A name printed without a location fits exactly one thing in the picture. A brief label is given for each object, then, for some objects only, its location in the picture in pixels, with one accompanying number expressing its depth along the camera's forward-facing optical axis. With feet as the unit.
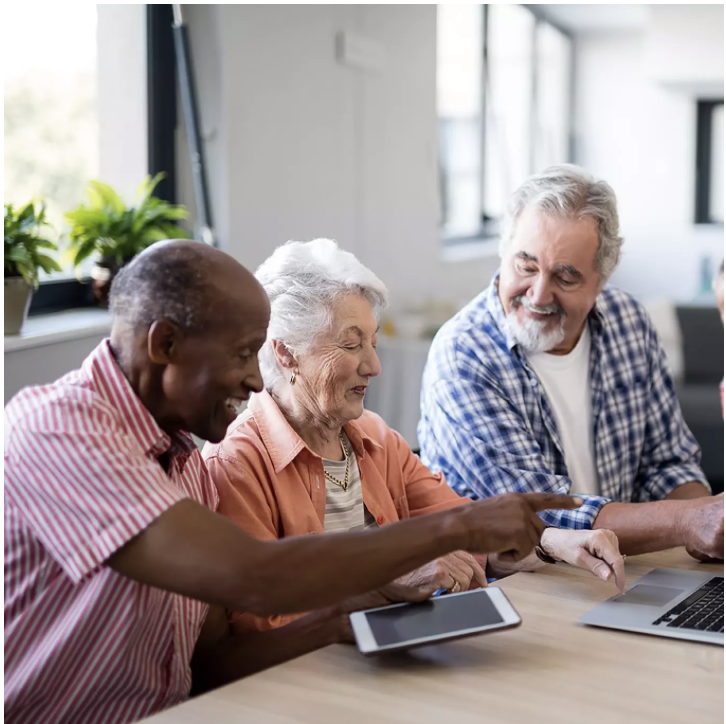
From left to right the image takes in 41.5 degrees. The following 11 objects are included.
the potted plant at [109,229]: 9.45
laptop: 4.14
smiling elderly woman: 4.97
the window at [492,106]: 20.08
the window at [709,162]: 24.17
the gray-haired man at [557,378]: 6.20
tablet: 3.80
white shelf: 8.31
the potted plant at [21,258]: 7.97
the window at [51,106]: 9.51
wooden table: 3.36
